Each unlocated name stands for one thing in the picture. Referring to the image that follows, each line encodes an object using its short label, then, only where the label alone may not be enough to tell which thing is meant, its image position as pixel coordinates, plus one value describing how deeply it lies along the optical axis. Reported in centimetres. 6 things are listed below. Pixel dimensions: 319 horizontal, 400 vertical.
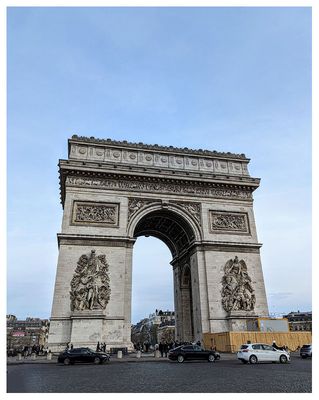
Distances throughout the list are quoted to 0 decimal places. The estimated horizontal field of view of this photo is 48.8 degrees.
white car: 1819
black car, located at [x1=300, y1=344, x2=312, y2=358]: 2062
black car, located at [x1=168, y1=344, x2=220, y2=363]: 1966
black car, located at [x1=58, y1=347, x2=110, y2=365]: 1905
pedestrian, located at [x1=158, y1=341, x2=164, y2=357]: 2684
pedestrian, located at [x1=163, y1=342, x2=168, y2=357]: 2731
